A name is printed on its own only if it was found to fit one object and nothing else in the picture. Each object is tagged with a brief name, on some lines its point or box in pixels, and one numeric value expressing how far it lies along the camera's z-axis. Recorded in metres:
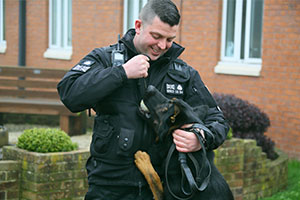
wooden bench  13.56
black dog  4.91
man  4.83
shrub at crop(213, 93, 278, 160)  12.04
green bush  8.77
